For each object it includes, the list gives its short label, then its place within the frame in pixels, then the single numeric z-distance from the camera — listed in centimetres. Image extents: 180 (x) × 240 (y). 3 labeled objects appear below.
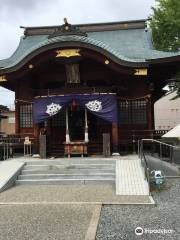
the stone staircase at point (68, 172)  676
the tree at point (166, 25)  1100
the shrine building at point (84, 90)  844
